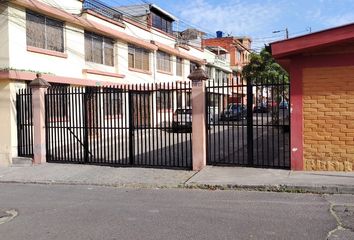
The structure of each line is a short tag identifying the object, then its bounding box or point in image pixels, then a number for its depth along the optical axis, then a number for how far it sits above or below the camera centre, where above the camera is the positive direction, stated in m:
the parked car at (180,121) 14.60 -0.18
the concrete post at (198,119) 12.38 -0.11
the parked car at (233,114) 12.70 +0.01
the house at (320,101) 10.81 +0.28
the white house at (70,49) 15.32 +3.07
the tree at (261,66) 36.06 +3.92
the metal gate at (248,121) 11.88 -0.18
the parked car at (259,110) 11.86 +0.12
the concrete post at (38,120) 14.62 -0.08
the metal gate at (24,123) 15.27 -0.18
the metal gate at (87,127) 14.28 -0.33
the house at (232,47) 64.18 +9.65
